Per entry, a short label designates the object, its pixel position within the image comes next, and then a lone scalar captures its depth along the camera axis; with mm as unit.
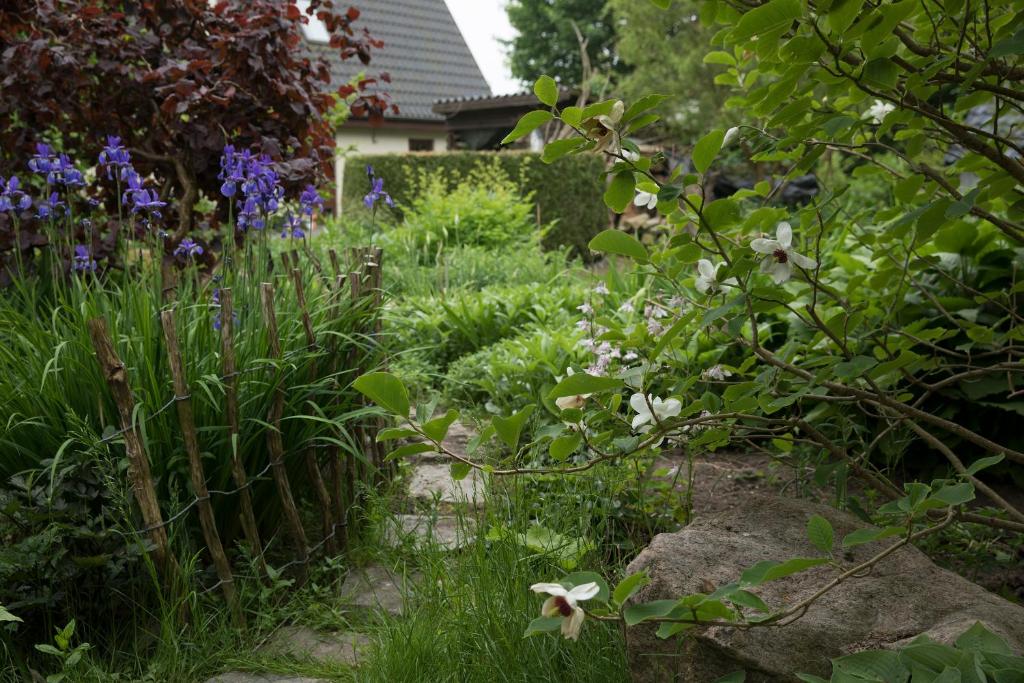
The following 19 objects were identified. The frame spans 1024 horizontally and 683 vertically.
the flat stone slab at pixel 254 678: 2316
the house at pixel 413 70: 20078
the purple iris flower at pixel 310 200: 3557
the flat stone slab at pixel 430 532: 2500
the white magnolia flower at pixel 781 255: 1575
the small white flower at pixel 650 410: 1666
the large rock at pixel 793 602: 1790
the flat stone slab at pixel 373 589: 2664
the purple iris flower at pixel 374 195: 3662
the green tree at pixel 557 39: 32594
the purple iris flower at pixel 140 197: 2936
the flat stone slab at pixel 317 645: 2422
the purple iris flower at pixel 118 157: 3041
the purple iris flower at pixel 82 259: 2989
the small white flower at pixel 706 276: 1794
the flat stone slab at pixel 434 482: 3299
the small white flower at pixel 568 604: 1200
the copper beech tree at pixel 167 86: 3592
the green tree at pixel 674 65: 16438
